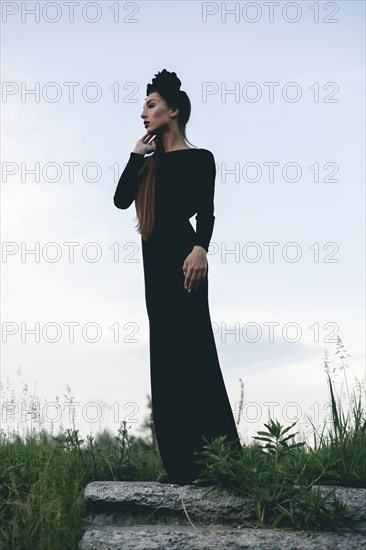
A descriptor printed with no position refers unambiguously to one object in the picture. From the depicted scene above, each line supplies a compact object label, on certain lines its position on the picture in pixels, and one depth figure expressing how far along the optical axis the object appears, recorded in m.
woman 4.57
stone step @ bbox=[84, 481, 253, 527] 4.29
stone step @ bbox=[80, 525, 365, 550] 3.90
